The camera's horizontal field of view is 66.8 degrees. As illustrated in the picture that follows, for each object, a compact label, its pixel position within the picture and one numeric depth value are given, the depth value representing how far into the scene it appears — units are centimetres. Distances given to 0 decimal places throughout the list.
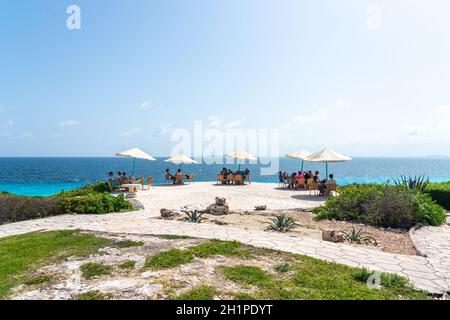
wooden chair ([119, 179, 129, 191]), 1903
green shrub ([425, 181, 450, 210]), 1384
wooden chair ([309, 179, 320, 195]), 1633
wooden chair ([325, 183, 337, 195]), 1588
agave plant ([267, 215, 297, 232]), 829
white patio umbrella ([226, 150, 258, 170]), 2312
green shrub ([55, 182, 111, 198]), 1732
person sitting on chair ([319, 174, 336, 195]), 1595
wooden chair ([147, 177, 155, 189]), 2006
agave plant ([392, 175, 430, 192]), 1444
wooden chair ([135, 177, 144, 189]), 1982
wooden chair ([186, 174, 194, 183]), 2273
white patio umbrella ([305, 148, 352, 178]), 1637
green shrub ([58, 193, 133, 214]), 1091
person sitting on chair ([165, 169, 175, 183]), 2192
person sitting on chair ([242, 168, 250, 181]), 2226
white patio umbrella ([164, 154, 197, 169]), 2323
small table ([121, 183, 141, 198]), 1703
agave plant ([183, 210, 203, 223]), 924
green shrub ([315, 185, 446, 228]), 955
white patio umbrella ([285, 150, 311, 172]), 2122
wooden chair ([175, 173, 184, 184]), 2188
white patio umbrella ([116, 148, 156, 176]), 2002
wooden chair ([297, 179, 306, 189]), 1918
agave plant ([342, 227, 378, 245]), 741
